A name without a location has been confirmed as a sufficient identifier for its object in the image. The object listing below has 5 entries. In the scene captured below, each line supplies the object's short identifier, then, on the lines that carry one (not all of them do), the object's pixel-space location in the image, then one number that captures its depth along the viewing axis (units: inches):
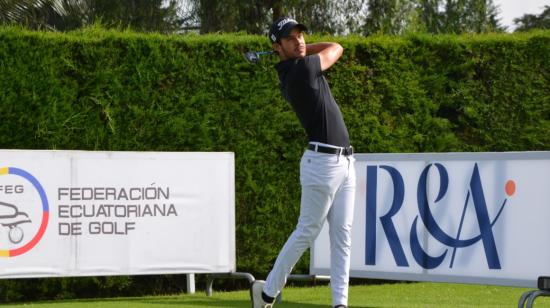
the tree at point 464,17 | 1963.7
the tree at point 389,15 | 1405.5
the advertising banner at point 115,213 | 603.4
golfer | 438.8
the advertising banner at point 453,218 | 531.9
